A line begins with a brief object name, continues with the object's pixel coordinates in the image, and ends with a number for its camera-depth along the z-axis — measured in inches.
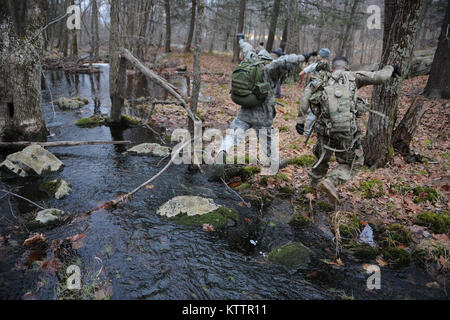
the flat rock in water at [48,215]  179.0
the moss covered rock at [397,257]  163.3
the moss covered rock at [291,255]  162.4
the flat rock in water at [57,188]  213.5
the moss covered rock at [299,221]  198.8
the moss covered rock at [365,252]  169.2
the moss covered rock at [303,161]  282.5
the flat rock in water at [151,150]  300.8
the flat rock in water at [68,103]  439.6
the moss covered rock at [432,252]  161.3
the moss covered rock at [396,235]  179.5
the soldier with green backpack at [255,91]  208.2
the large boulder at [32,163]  238.5
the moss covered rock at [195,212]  194.8
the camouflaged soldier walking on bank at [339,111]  178.9
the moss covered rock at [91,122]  365.4
